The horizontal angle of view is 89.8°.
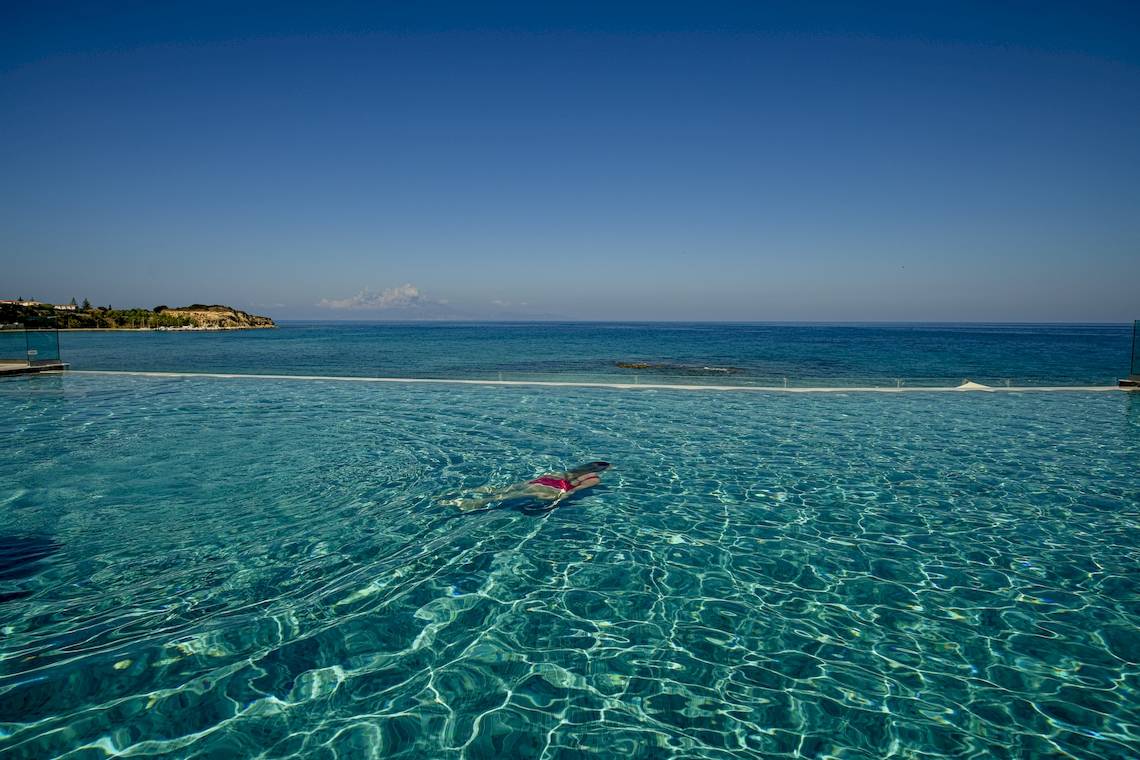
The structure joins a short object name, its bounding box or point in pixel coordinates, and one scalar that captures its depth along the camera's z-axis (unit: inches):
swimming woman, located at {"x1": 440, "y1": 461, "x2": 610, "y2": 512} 261.7
